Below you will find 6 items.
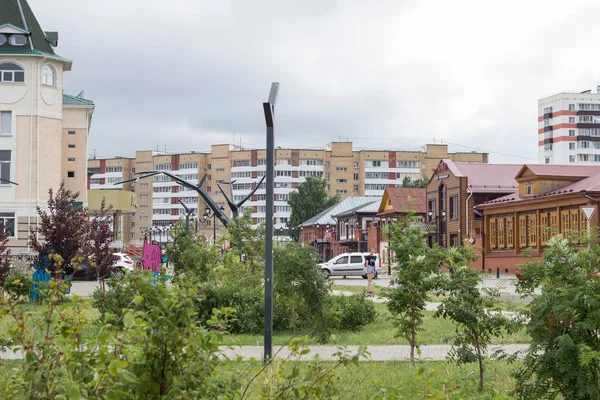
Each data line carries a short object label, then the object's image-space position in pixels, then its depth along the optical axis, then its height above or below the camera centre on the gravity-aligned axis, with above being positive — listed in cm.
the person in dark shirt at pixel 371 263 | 3561 -113
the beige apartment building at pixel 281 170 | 14225 +1141
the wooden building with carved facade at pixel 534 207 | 4591 +178
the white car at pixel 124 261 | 4332 -118
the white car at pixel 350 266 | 5428 -177
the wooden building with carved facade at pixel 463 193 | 5881 +317
